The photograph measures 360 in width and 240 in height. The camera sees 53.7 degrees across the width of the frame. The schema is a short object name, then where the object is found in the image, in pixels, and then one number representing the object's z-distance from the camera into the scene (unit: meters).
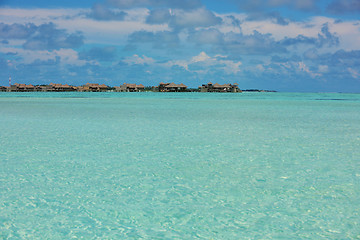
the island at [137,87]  146.01
